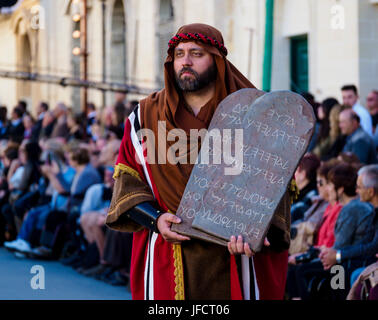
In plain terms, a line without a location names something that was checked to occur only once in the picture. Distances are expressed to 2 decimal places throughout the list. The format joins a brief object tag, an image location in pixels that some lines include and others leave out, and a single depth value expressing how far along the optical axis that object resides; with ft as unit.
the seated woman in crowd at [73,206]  36.01
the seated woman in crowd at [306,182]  27.55
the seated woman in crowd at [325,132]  30.42
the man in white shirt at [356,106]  31.73
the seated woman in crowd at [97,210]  33.37
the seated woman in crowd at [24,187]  41.81
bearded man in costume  15.44
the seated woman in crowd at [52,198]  37.73
